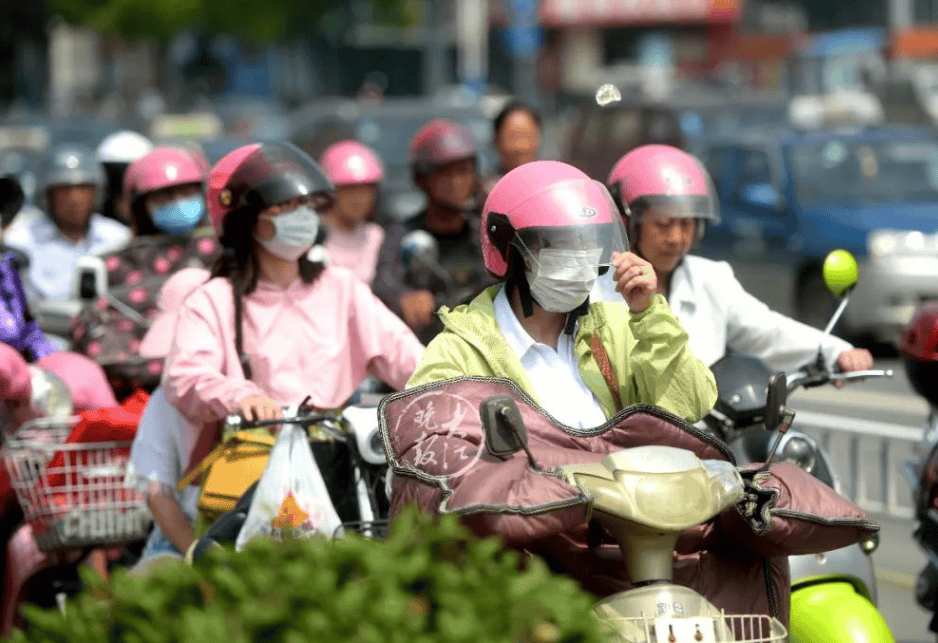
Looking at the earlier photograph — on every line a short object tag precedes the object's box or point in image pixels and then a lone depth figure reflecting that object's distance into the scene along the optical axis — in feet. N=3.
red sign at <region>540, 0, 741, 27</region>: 429.79
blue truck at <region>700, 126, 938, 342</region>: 99.04
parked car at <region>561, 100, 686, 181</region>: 147.84
